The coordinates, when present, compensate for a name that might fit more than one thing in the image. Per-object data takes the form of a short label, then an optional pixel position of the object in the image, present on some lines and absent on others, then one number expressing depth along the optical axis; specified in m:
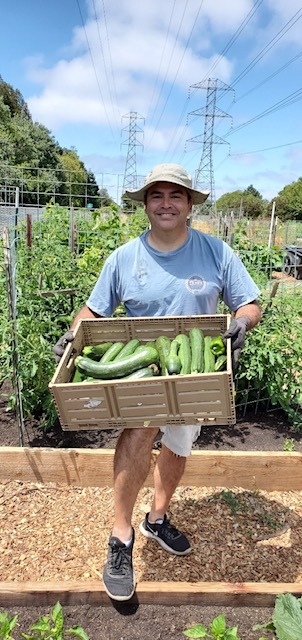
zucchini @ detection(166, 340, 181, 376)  2.14
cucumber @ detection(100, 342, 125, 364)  2.35
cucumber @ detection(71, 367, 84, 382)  2.29
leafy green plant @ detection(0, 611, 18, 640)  1.87
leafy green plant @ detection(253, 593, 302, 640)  1.80
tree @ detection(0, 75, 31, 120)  62.19
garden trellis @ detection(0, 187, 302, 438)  3.60
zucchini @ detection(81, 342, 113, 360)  2.41
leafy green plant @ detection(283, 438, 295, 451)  3.97
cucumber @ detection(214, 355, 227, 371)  2.23
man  2.37
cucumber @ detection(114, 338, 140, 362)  2.34
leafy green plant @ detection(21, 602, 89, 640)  1.90
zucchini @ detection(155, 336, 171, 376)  2.25
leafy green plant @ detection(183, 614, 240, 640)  1.80
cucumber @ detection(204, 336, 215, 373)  2.19
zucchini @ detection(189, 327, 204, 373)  2.18
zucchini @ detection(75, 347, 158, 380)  2.20
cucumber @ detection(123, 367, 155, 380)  2.14
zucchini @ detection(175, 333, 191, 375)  2.18
